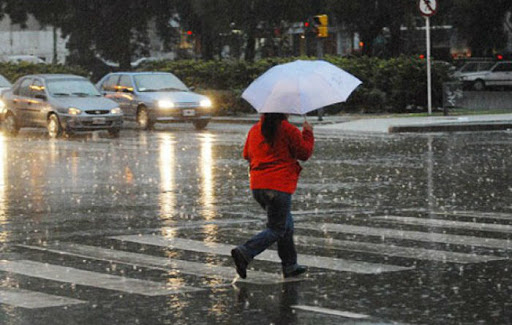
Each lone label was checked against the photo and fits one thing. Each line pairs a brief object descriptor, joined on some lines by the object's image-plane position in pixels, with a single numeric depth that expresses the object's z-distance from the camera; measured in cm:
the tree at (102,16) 5872
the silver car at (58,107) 3014
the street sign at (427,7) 3269
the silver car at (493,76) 5944
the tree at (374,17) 5228
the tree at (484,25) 5928
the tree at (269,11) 5431
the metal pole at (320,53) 3438
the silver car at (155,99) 3278
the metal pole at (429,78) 3227
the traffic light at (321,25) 3553
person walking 924
